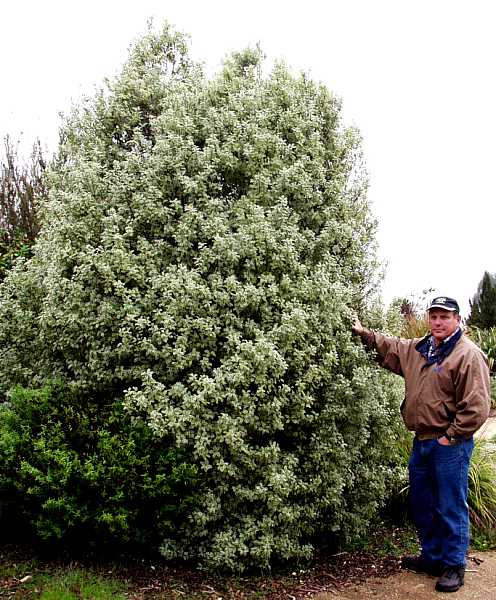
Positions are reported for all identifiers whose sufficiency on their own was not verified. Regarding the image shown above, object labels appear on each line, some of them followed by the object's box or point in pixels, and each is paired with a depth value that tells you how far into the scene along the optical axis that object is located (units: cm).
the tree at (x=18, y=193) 1155
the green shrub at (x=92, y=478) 472
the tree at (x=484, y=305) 1755
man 481
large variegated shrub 494
